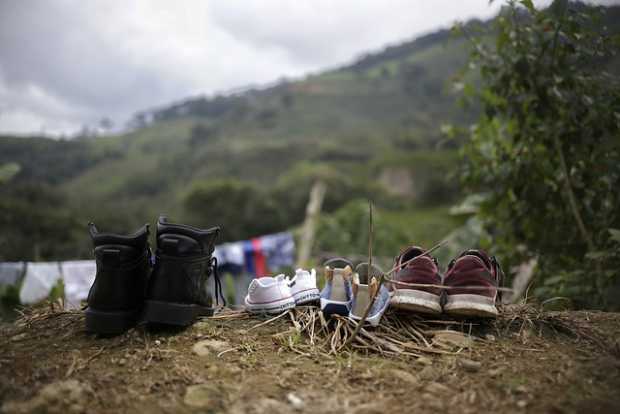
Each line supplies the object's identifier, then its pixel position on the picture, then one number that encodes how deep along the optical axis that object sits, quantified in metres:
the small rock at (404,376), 1.34
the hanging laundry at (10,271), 7.07
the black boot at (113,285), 1.59
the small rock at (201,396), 1.18
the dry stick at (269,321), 1.81
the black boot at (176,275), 1.63
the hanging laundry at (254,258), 12.58
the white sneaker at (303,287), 1.95
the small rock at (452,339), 1.61
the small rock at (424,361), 1.48
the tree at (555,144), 2.33
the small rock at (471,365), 1.39
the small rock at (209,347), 1.53
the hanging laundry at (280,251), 13.12
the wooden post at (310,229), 10.47
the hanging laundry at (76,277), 8.52
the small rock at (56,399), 1.08
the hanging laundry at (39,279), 7.17
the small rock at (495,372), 1.34
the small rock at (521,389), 1.22
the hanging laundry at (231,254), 11.82
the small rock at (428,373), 1.36
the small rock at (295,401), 1.17
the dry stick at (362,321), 1.40
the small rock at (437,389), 1.25
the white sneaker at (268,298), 1.91
